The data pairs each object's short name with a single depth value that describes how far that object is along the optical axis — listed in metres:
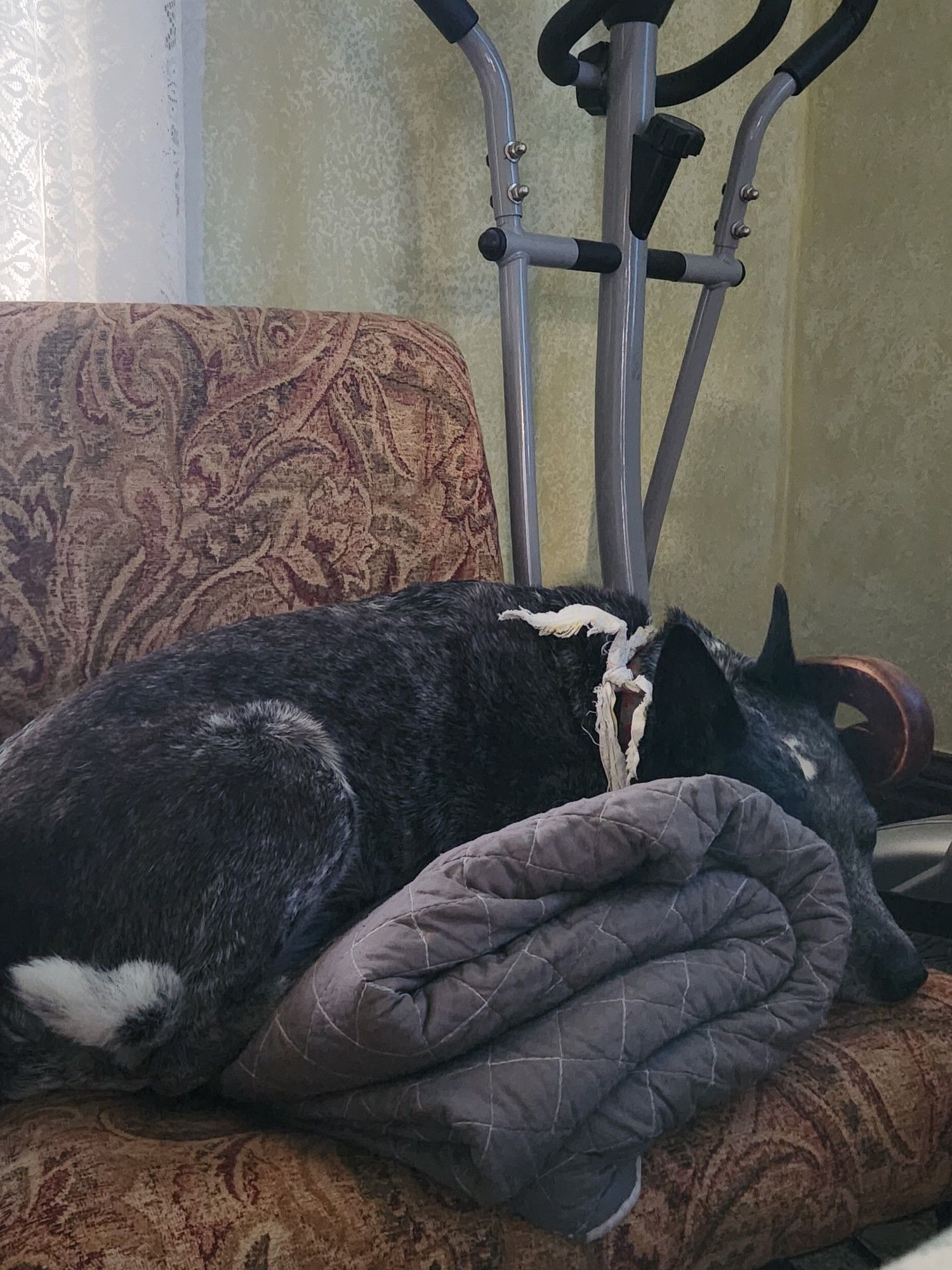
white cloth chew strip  1.07
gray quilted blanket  0.70
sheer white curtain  1.43
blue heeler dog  0.86
